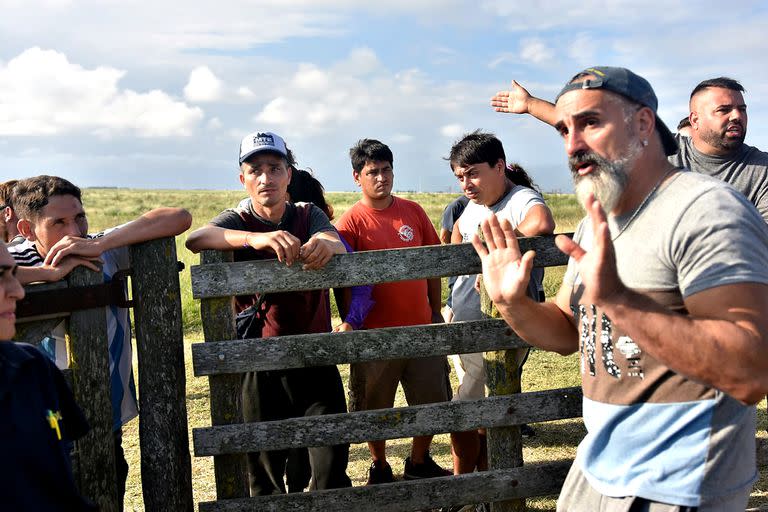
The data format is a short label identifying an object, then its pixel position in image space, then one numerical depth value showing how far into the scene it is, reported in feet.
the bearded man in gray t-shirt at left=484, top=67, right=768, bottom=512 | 8.05
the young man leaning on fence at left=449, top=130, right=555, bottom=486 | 17.10
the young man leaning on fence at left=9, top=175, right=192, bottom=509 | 12.73
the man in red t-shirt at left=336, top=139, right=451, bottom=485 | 18.37
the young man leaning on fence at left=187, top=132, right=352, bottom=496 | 14.89
